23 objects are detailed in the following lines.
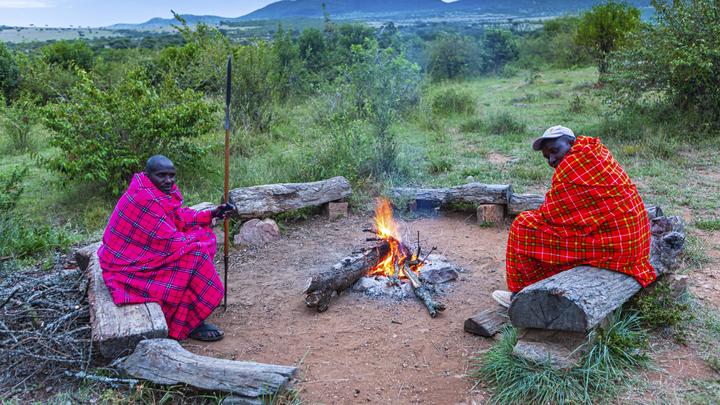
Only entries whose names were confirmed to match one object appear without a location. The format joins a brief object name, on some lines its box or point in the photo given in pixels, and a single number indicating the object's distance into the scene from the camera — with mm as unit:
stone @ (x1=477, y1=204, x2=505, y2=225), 6160
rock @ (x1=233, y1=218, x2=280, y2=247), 5773
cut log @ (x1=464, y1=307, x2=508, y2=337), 3849
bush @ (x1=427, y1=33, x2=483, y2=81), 20438
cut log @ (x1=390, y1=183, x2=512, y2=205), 6152
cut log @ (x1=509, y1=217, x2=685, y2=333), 3127
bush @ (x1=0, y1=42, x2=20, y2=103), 13836
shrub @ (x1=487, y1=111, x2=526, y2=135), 10375
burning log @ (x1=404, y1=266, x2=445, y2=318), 4275
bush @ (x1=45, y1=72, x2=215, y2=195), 6527
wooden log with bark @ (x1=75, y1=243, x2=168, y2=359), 3238
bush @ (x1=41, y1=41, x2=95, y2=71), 19078
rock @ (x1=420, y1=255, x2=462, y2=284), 4816
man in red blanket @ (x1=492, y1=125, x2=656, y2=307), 3609
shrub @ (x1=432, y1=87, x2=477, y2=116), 12406
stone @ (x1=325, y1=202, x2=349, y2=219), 6418
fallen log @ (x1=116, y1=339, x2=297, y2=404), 2900
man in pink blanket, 3713
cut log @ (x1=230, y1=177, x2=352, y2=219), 5809
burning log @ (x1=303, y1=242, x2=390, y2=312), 4312
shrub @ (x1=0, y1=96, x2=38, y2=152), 9898
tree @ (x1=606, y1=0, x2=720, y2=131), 8641
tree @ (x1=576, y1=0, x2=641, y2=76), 15920
